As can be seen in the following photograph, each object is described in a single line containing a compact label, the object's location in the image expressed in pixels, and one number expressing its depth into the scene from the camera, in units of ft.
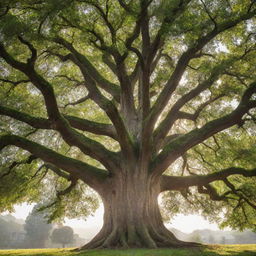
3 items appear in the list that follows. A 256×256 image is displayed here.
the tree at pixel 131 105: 35.55
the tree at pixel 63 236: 196.07
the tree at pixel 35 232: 203.00
